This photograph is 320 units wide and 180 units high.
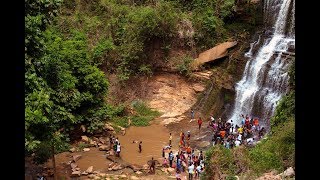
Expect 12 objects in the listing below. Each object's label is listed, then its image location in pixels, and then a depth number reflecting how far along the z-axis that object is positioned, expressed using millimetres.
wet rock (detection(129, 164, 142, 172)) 18547
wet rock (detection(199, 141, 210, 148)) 21317
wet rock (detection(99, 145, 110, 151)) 20844
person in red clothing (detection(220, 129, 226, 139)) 20995
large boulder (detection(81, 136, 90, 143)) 21516
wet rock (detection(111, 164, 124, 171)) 18611
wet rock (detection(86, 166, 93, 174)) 18272
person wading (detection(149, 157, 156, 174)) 18281
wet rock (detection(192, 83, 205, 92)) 26797
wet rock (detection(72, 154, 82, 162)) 19516
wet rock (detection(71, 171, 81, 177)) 17859
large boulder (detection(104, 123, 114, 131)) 22758
